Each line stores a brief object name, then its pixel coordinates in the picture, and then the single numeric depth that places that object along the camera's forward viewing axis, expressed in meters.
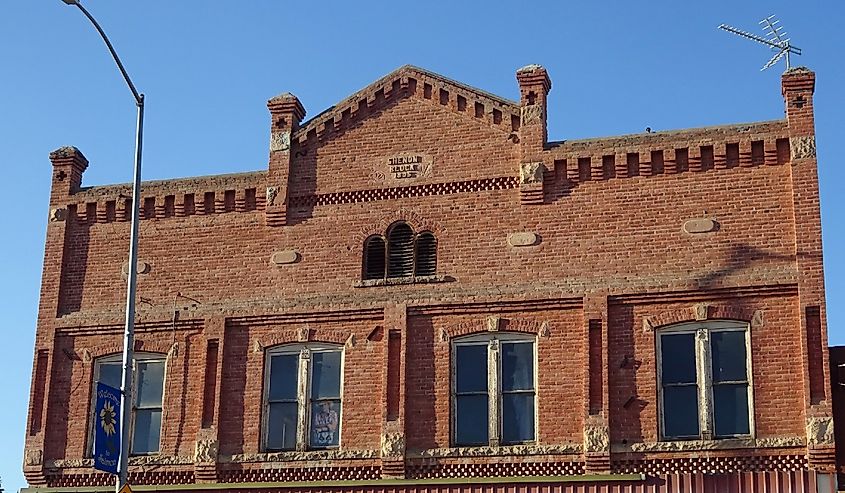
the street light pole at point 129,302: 17.34
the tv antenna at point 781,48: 22.05
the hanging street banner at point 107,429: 16.98
